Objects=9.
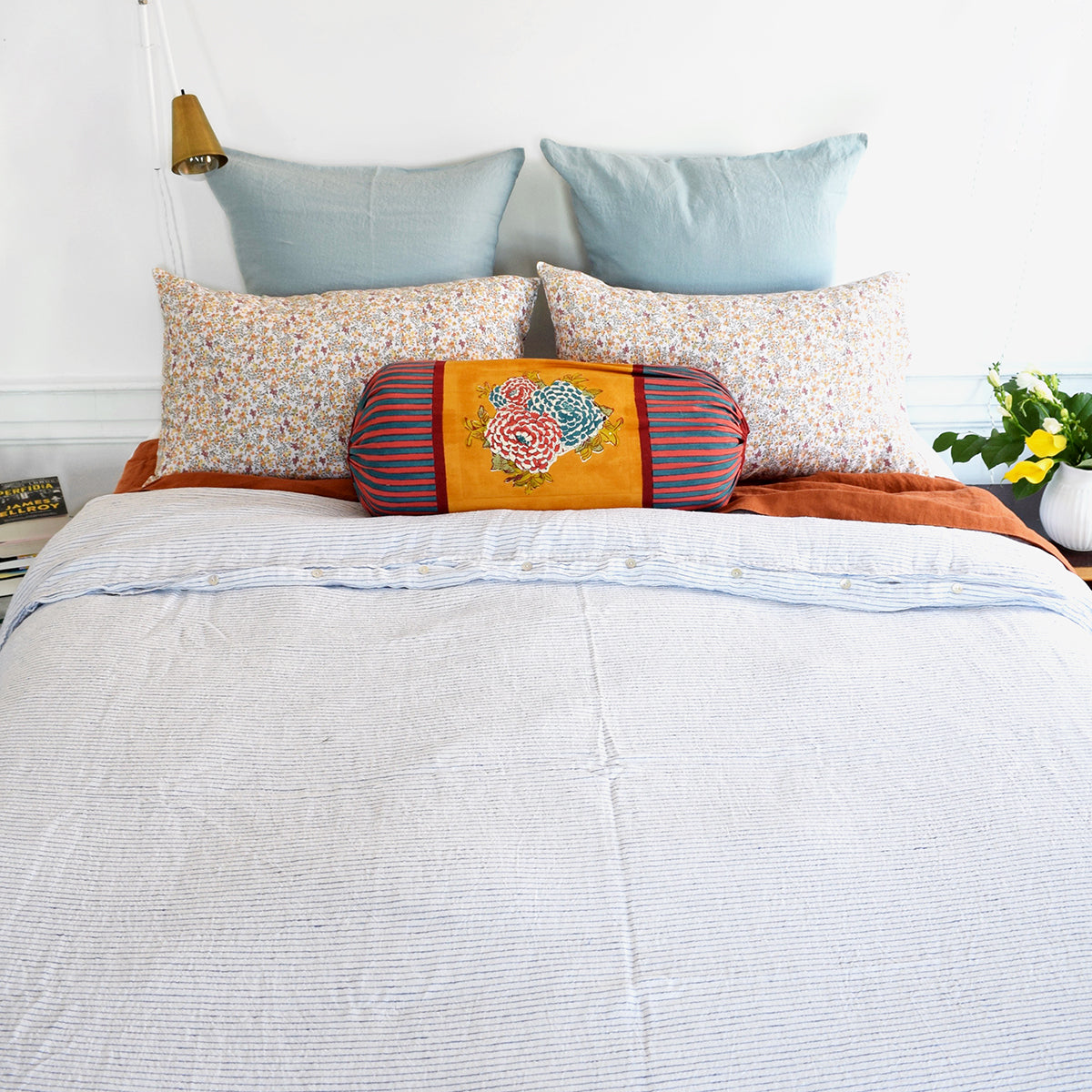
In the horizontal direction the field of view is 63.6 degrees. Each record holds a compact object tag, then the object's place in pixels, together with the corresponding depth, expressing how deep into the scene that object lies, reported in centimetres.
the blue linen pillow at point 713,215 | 180
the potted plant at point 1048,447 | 163
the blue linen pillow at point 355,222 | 182
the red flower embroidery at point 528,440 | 141
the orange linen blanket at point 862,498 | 141
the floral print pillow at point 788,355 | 158
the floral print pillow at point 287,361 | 161
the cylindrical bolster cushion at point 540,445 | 141
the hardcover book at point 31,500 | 195
